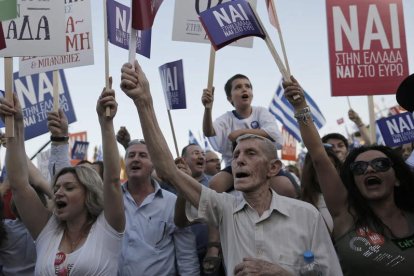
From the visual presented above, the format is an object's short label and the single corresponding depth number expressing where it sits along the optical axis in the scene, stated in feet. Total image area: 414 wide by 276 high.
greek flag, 29.30
